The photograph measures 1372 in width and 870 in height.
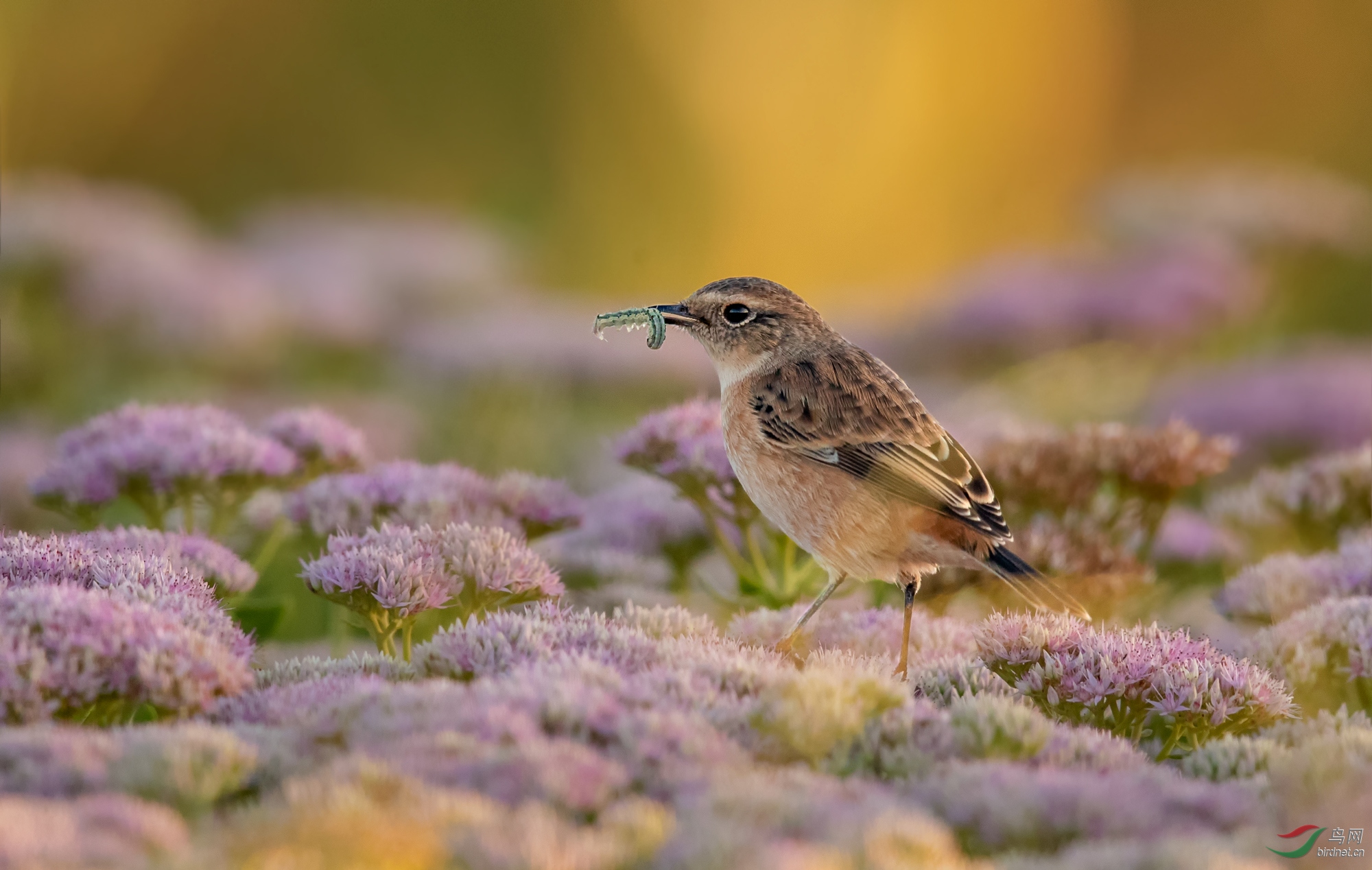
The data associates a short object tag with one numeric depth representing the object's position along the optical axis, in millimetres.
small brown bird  8656
